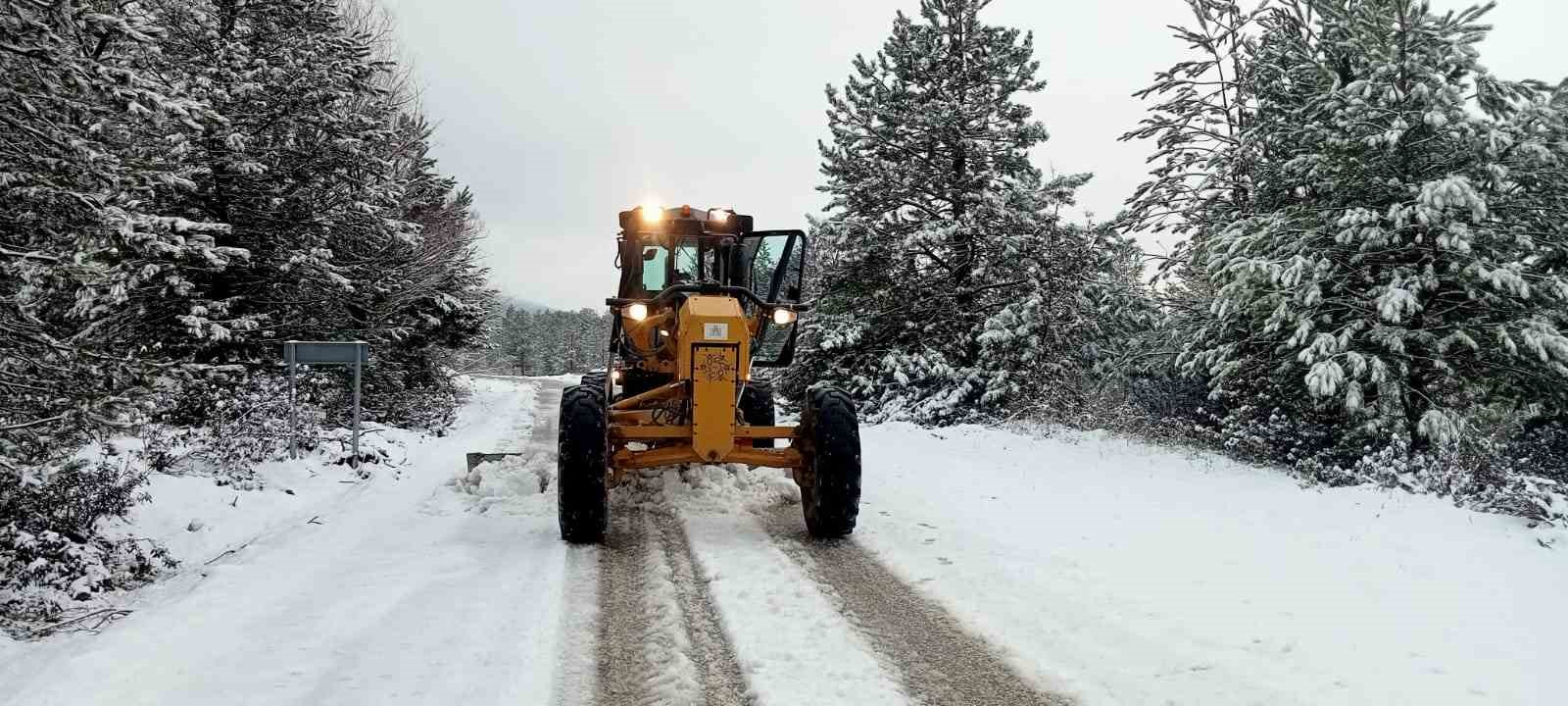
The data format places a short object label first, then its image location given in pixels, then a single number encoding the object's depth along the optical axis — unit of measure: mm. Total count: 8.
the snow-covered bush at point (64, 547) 4730
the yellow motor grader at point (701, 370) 6102
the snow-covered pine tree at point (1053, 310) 14641
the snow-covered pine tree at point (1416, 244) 8305
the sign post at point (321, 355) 8953
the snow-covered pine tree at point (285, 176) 11062
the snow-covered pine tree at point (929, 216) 15664
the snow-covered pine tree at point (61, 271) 4973
